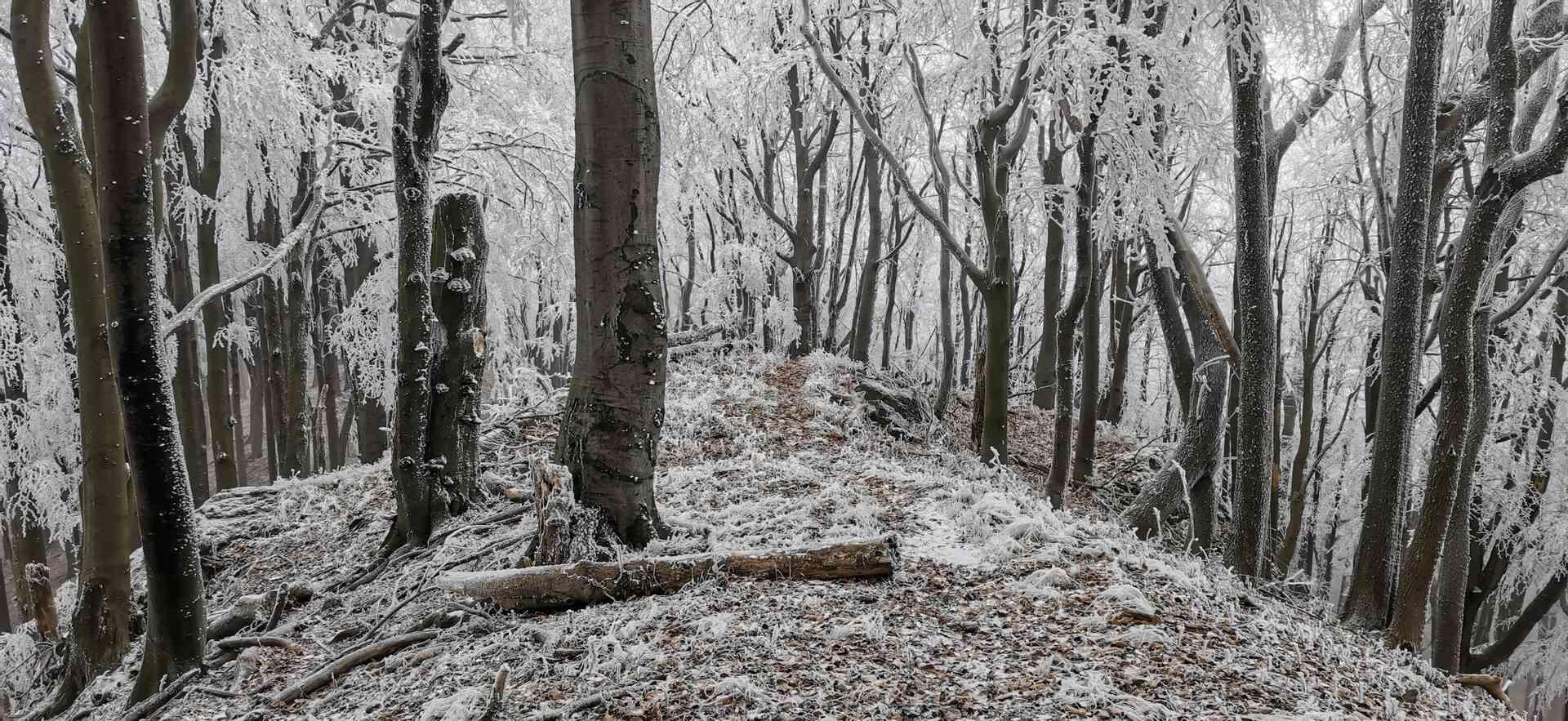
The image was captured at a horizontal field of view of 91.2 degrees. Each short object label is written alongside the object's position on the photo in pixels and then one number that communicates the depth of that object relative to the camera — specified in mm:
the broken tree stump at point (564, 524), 3703
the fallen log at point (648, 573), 3559
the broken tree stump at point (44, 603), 6309
